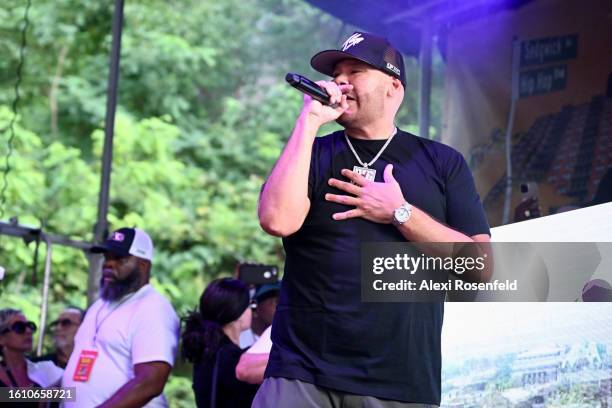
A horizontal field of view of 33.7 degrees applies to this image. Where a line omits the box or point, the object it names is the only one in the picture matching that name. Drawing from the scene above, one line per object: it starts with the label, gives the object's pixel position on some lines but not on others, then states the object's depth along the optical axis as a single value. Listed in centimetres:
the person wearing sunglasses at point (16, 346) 617
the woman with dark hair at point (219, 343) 462
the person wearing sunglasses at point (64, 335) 718
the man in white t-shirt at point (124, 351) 469
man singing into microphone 270
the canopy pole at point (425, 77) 677
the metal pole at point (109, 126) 688
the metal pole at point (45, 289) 735
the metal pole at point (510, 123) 593
